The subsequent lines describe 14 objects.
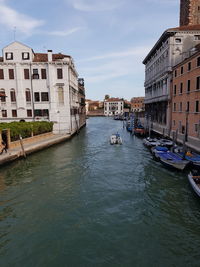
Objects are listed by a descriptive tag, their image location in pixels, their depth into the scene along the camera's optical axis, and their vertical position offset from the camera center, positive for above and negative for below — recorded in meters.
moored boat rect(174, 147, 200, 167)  12.94 -3.18
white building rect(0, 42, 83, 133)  28.42 +4.96
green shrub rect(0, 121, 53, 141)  18.95 -1.24
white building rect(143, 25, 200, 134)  27.08 +8.99
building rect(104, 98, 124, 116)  119.12 +6.72
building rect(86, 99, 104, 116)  127.50 +6.13
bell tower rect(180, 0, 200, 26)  35.25 +20.29
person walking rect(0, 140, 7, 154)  16.09 -2.57
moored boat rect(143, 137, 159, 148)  21.64 -3.24
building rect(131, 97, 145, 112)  108.80 +7.38
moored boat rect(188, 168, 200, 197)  9.29 -3.63
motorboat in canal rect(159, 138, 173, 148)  19.94 -3.05
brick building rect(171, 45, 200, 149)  18.64 +2.18
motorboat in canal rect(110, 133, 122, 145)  24.28 -3.23
